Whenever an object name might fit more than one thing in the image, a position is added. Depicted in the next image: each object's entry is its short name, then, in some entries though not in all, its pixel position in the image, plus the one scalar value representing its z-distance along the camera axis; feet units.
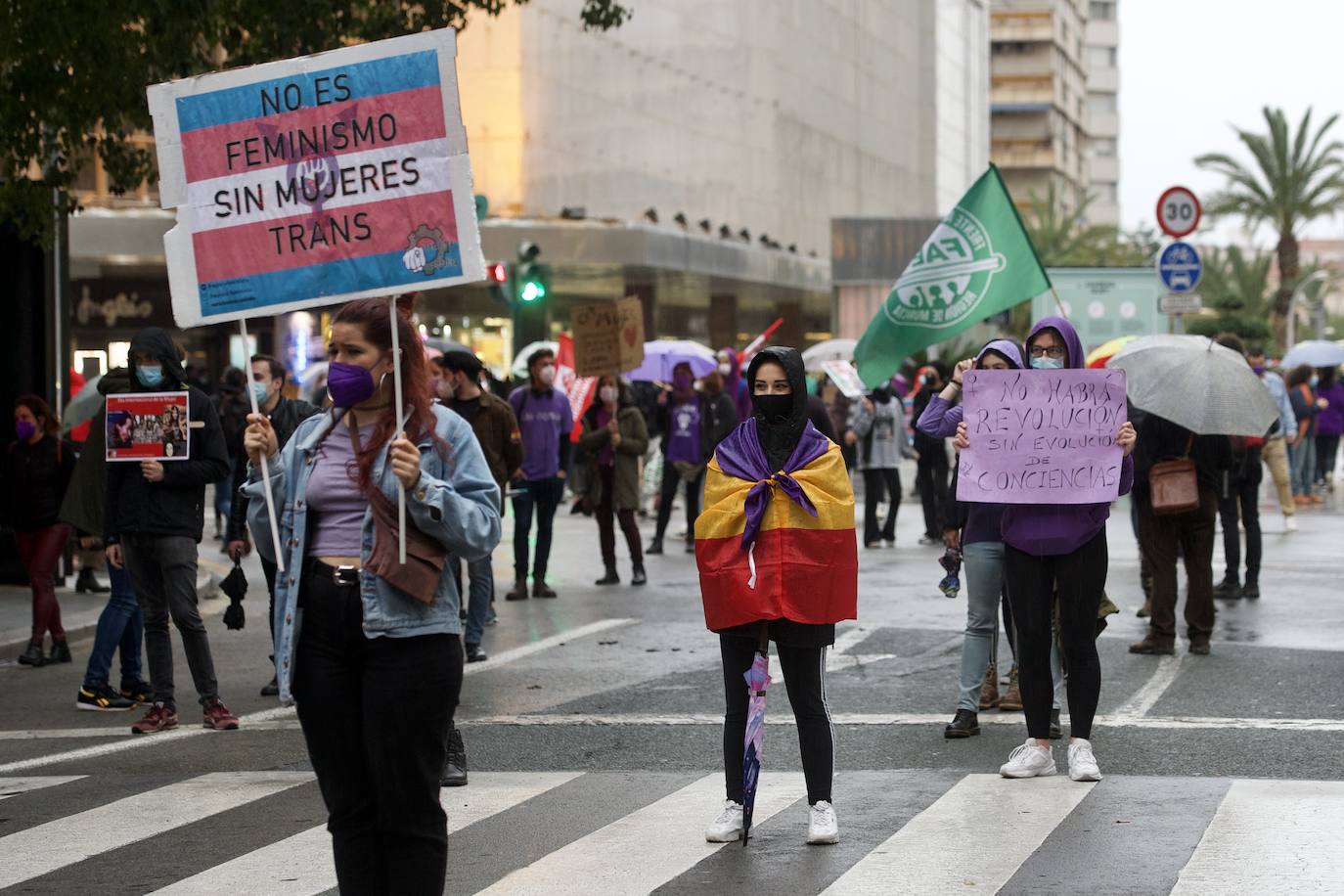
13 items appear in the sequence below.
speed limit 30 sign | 76.48
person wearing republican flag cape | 22.30
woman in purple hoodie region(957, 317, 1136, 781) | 25.96
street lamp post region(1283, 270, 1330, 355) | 196.13
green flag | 37.93
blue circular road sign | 75.25
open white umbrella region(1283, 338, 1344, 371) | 92.63
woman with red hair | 16.02
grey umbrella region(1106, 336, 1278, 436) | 35.96
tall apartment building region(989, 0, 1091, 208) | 396.57
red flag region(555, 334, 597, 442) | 75.41
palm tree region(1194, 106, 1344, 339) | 184.75
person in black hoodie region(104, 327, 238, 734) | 31.12
